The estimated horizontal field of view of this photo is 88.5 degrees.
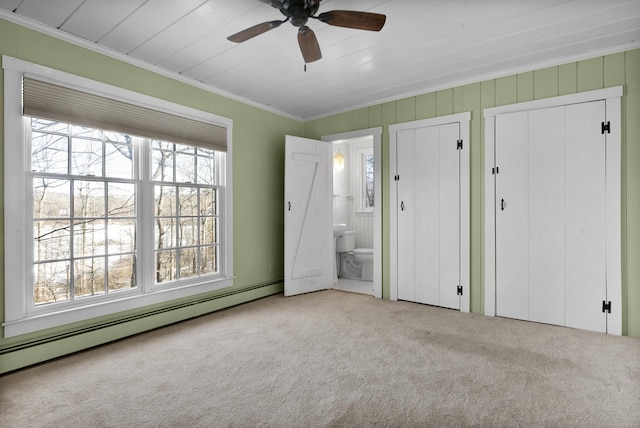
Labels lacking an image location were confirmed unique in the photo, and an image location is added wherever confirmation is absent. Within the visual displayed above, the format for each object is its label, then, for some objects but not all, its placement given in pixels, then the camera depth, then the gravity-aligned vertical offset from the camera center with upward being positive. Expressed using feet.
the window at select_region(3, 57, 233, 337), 7.59 +0.38
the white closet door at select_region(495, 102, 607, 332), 9.49 -0.22
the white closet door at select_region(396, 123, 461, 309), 11.82 -0.19
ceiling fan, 6.14 +3.67
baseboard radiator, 7.59 -3.05
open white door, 13.88 -0.27
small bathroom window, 19.58 +1.82
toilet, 17.20 -2.59
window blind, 7.76 +2.70
